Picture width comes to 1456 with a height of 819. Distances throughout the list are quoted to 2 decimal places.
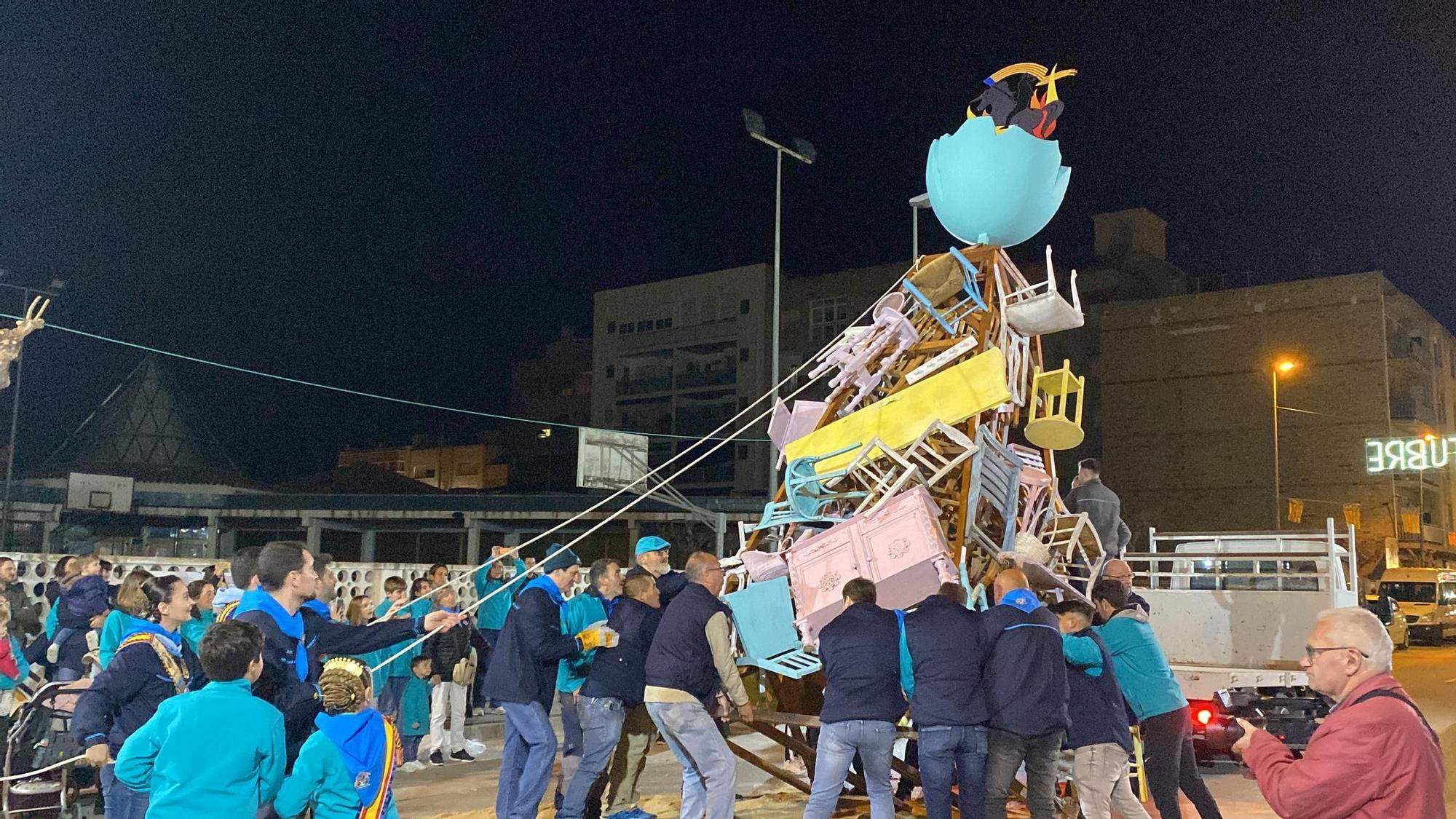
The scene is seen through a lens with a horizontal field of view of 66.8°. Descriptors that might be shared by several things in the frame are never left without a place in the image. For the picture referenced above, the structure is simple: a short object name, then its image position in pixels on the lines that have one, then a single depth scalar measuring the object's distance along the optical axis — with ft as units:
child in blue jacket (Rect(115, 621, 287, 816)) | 13.25
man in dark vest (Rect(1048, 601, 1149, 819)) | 22.52
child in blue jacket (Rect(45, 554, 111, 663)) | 30.42
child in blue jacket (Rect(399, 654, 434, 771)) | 36.70
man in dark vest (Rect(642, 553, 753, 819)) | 23.97
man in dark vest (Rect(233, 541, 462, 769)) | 15.80
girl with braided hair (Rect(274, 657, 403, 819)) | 14.43
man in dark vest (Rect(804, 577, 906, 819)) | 21.84
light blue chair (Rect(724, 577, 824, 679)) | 27.32
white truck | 32.42
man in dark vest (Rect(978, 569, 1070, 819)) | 21.44
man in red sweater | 11.03
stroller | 24.09
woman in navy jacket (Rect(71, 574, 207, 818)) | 18.22
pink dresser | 25.53
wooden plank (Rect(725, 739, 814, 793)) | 28.84
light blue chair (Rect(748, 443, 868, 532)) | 28.99
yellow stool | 28.37
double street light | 63.62
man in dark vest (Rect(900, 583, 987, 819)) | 21.72
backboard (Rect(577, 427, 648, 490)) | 109.60
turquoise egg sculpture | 29.04
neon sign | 111.65
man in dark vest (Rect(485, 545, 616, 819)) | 24.90
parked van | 102.15
